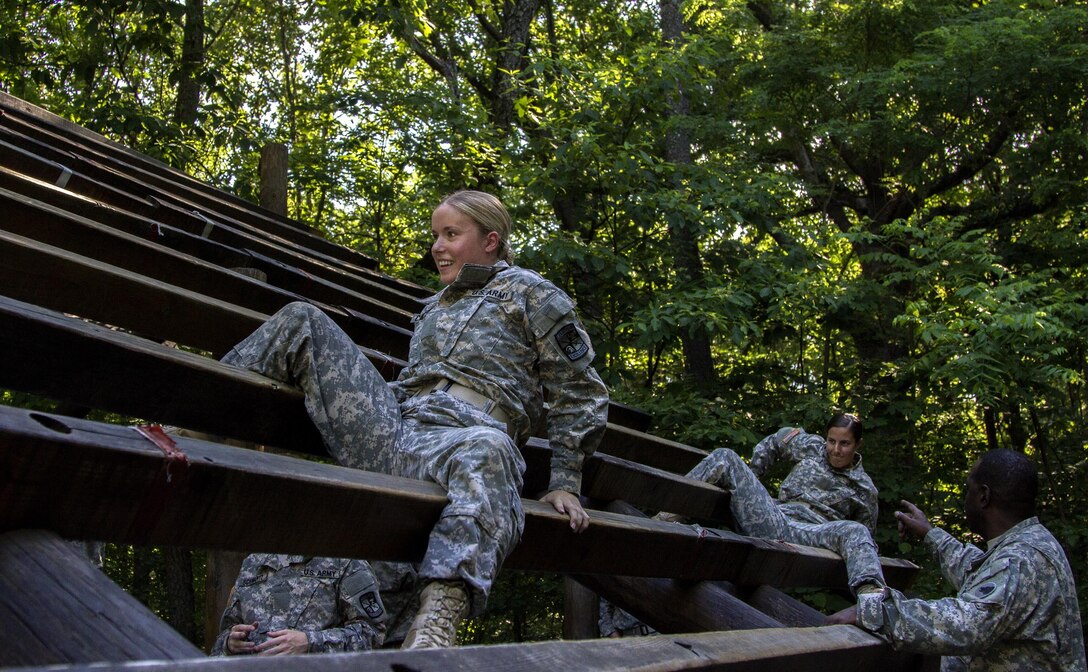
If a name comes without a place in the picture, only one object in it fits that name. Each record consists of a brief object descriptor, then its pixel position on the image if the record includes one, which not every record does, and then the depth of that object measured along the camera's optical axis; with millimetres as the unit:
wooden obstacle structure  1732
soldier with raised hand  4004
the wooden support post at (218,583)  5516
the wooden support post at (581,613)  5887
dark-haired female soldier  5219
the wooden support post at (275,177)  7805
